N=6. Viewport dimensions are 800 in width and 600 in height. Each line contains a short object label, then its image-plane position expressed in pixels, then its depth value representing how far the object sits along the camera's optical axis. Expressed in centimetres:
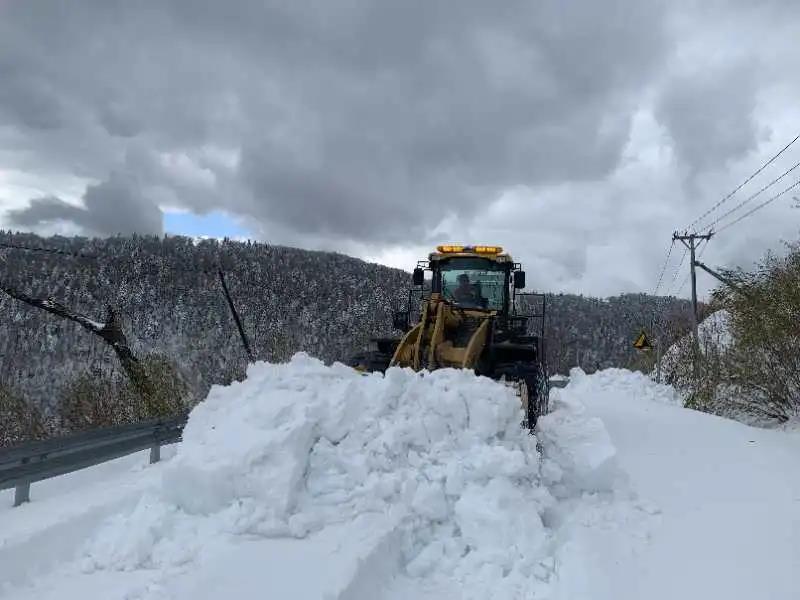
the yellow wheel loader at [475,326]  959
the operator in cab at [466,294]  1198
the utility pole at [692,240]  2642
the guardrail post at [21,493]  621
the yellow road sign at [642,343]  3312
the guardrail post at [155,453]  840
